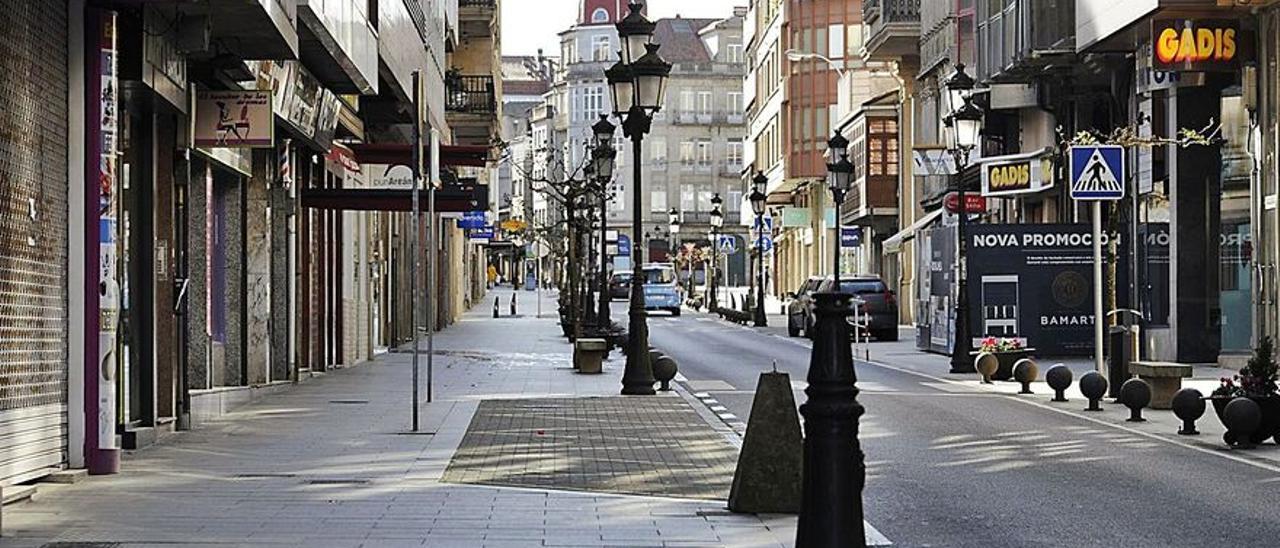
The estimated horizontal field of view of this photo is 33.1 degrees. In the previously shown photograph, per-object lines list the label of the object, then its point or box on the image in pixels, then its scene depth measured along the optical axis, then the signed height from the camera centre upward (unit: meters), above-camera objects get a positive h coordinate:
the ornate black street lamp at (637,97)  25.59 +2.42
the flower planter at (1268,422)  17.45 -1.06
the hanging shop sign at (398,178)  29.56 +1.66
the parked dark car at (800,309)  50.46 -0.32
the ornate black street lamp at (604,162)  39.81 +2.58
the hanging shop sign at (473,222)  64.62 +2.34
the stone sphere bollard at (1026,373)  26.14 -0.96
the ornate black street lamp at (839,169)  43.56 +2.57
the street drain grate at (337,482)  14.33 -1.23
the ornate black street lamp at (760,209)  60.38 +2.54
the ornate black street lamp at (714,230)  81.81 +2.58
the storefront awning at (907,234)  57.88 +1.73
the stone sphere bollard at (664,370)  26.84 -0.92
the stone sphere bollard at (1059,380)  24.19 -0.97
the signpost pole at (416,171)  18.58 +1.12
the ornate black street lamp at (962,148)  31.67 +2.20
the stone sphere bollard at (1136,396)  20.48 -0.99
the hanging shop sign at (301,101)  23.40 +2.34
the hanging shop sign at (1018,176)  43.72 +2.44
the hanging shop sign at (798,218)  91.31 +3.29
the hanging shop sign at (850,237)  66.56 +1.80
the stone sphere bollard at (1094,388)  22.42 -0.99
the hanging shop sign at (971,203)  45.16 +1.95
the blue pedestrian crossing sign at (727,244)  93.62 +2.29
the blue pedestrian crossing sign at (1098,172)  24.09 +1.36
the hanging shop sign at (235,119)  19.70 +1.66
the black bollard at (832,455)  8.37 -0.62
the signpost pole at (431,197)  20.25 +0.95
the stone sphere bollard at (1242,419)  17.14 -1.01
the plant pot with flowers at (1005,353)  29.58 -0.82
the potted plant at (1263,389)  17.30 -0.79
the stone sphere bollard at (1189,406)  18.78 -0.99
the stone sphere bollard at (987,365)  28.69 -0.95
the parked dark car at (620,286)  90.13 +0.46
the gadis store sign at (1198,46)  32.22 +3.71
